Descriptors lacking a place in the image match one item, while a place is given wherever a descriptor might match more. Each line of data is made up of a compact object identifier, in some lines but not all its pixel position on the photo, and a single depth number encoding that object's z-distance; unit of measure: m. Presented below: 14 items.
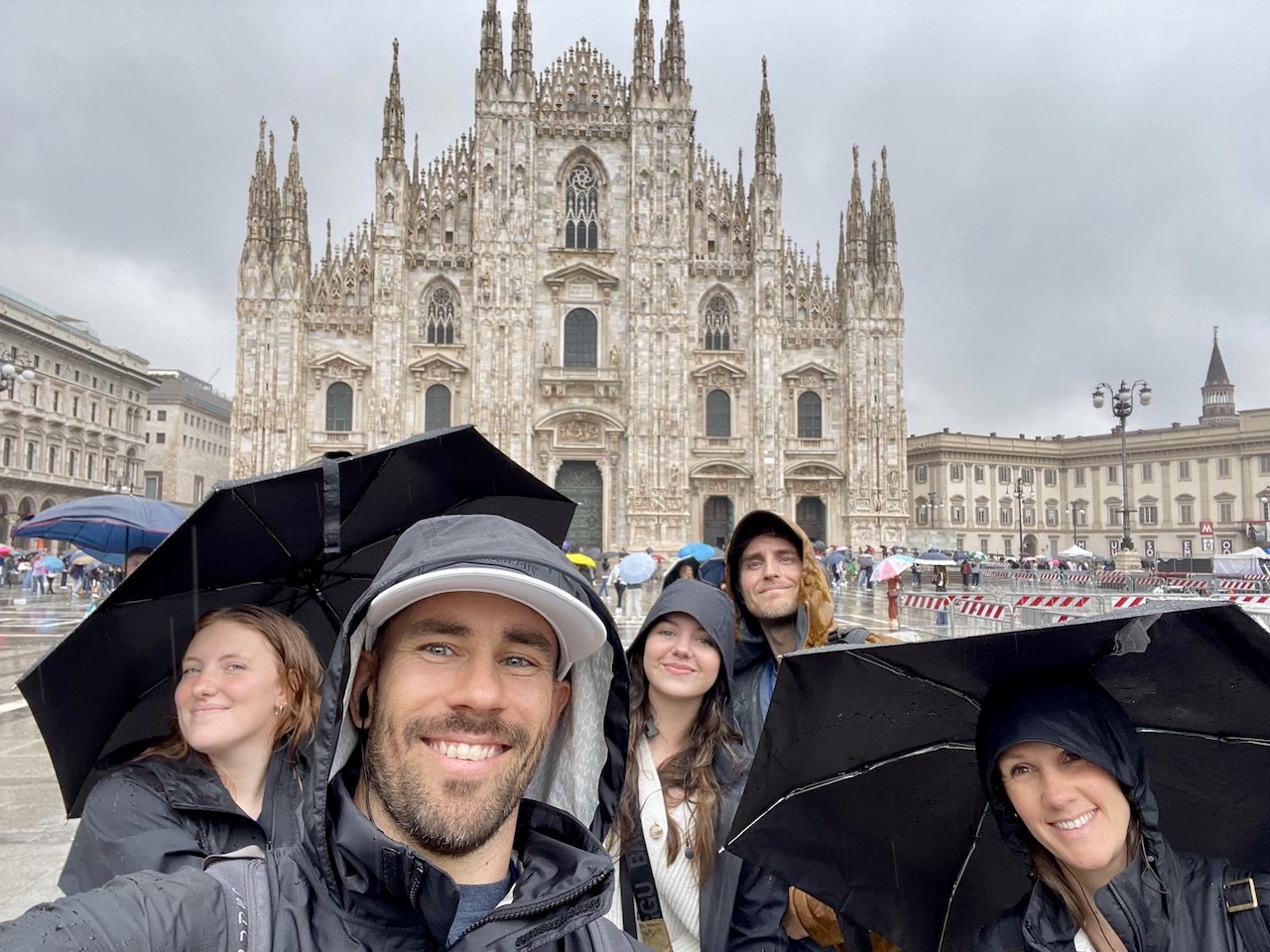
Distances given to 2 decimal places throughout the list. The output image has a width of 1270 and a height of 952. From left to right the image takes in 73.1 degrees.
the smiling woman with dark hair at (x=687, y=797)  2.35
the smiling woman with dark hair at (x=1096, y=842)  1.60
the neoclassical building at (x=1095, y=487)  58.00
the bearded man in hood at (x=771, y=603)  3.43
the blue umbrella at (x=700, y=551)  12.50
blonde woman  1.95
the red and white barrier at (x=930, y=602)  14.41
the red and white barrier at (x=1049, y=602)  11.91
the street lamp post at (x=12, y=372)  16.70
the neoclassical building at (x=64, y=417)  42.78
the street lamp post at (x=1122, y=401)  23.15
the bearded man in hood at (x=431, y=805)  1.15
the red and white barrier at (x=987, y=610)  12.60
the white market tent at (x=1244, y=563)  25.84
